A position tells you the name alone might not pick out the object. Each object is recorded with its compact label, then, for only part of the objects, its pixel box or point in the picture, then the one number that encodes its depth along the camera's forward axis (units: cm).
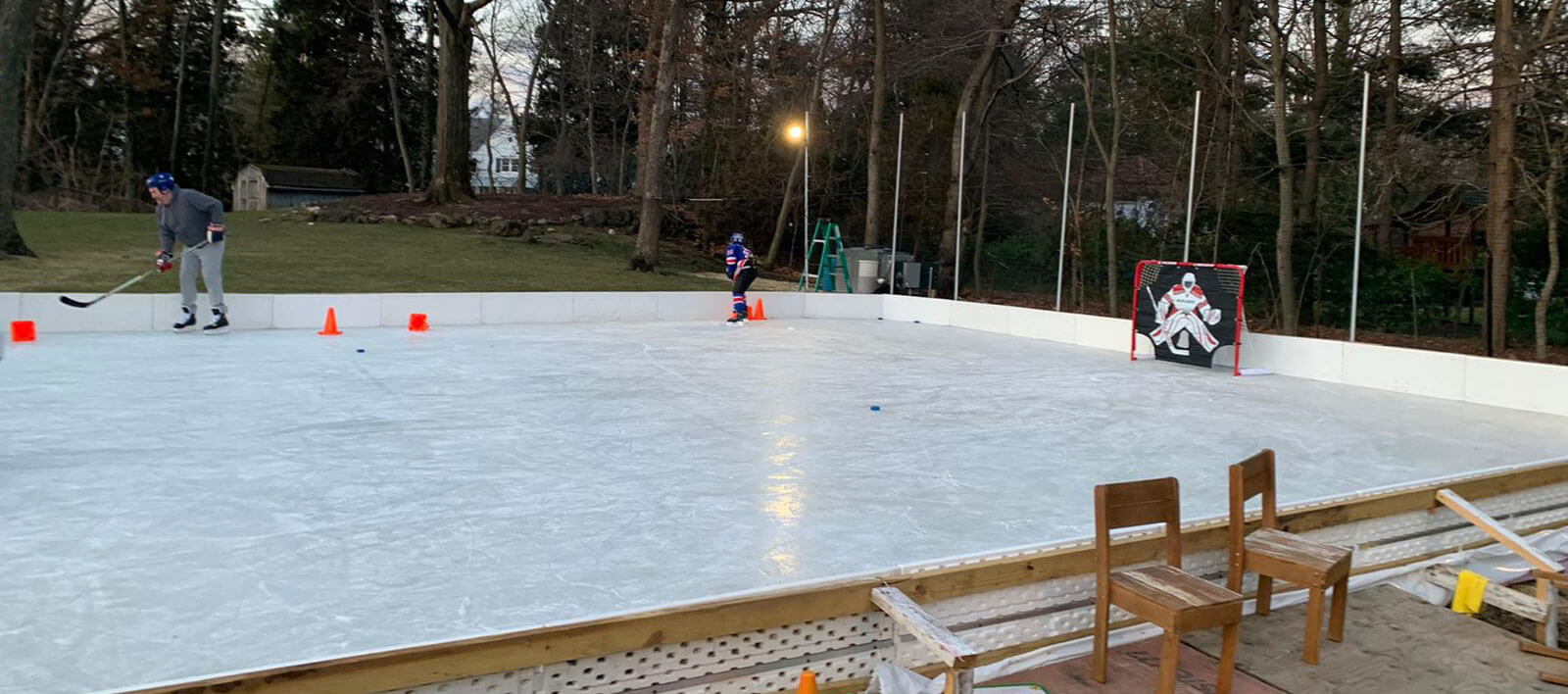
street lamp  1783
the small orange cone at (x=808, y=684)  273
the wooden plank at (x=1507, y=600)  378
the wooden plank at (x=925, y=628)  261
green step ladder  1864
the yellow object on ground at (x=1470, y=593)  396
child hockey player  1470
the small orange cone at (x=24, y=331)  1026
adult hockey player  1066
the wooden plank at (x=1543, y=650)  345
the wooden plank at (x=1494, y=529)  403
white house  4429
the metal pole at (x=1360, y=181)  961
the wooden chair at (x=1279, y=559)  338
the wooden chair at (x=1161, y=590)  295
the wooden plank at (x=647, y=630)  226
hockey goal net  1058
